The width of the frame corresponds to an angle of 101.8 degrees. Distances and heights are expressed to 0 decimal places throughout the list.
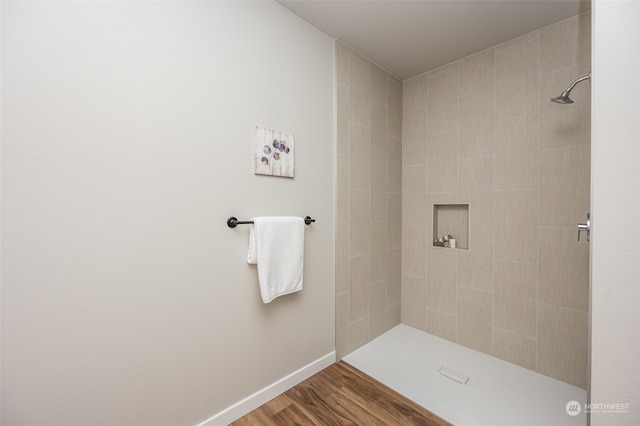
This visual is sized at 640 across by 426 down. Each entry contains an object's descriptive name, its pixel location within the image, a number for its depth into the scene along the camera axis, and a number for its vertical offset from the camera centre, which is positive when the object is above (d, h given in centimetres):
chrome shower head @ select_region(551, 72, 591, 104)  139 +61
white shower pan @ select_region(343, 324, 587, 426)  138 -110
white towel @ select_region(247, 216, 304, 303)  135 -24
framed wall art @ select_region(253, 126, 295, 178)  140 +32
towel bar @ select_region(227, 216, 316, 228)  130 -7
